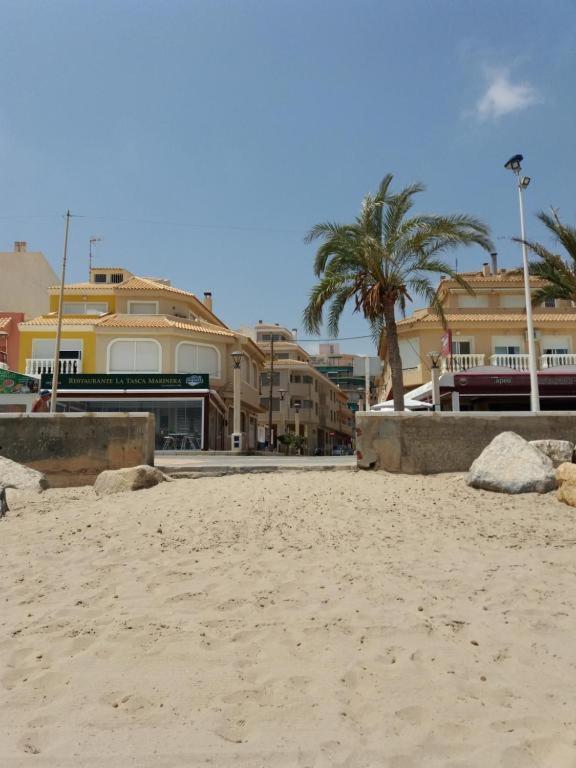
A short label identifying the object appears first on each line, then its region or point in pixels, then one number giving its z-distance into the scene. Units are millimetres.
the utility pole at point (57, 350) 29603
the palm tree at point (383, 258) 19469
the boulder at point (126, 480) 8672
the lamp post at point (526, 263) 20500
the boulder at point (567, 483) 7281
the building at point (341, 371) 93256
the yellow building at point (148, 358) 32312
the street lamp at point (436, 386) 25500
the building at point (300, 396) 63000
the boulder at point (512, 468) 7844
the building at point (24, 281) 47069
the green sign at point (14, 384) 29672
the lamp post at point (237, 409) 28109
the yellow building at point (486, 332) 33094
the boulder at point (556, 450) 8789
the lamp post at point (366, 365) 26520
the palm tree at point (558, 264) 19734
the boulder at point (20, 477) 8930
